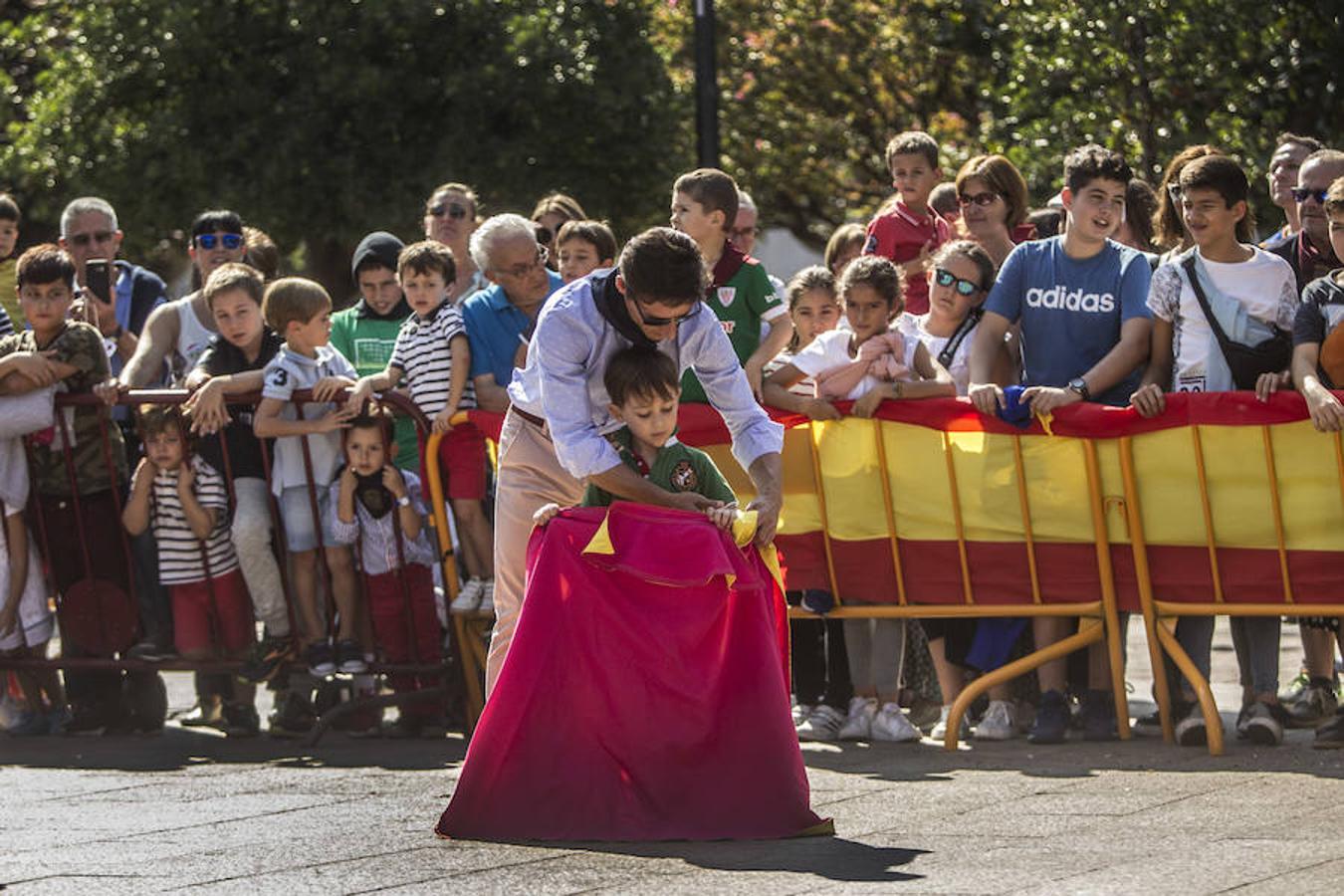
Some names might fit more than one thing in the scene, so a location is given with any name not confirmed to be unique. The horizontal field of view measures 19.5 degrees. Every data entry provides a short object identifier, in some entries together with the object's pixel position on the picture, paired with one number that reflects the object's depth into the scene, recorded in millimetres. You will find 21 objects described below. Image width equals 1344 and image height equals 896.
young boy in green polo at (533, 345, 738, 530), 11525
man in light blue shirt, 11197
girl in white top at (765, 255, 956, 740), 14946
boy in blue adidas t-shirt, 14402
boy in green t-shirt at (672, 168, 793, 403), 15082
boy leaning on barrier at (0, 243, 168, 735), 16394
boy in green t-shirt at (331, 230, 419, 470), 16950
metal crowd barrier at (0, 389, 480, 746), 15602
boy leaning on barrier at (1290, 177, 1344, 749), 13486
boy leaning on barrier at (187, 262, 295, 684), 15948
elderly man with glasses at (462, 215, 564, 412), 15528
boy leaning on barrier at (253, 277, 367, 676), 15837
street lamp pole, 24621
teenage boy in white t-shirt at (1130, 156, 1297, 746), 14030
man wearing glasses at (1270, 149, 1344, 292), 14798
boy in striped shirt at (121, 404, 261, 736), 16109
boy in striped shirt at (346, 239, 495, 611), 15664
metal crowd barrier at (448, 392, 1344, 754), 13783
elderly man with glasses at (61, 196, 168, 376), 18472
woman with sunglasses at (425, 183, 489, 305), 17804
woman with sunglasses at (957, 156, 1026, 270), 15998
